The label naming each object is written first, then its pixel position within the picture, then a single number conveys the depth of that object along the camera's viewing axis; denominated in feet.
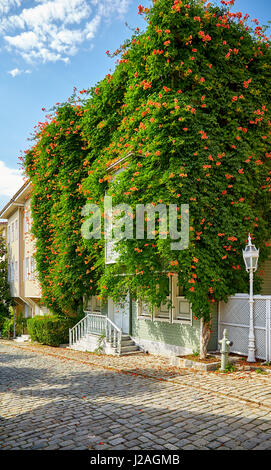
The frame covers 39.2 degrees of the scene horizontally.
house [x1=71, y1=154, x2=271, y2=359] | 34.76
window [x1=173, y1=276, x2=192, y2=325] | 40.55
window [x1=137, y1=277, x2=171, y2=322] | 43.47
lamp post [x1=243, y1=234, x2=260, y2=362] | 32.81
